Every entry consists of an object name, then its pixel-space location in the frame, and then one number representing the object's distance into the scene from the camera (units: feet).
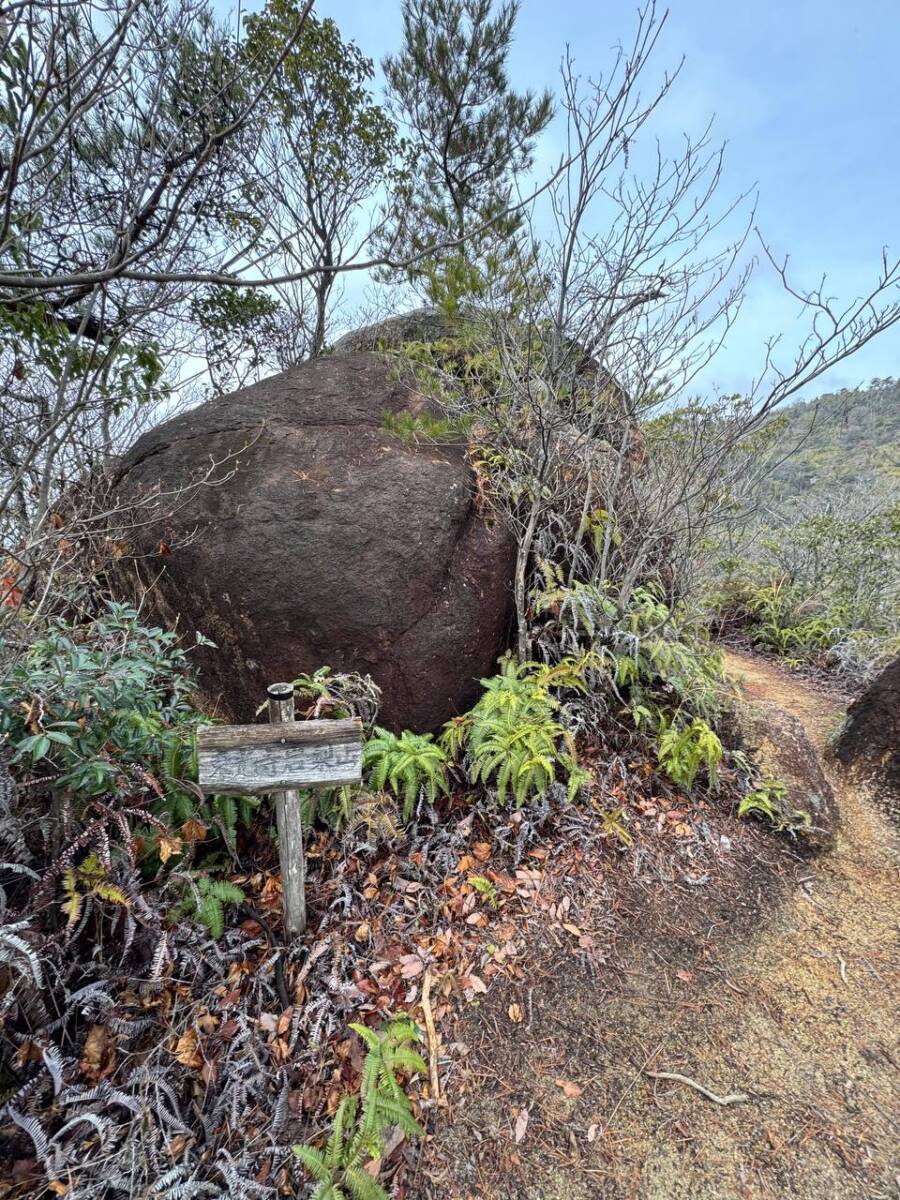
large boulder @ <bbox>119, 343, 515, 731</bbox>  11.00
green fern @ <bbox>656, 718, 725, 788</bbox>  10.53
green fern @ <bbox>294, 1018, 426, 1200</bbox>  5.36
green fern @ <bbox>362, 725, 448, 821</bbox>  9.39
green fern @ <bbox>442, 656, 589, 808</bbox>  9.67
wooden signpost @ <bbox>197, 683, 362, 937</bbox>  6.57
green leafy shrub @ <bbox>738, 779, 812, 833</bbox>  10.37
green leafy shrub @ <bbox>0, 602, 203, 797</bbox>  6.82
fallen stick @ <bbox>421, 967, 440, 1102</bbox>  6.57
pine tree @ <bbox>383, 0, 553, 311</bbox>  20.44
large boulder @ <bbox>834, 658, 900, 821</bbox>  11.46
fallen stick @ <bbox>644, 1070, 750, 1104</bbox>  6.42
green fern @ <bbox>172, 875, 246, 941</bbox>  7.60
